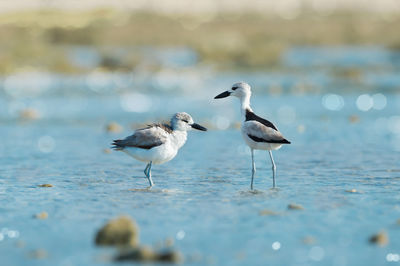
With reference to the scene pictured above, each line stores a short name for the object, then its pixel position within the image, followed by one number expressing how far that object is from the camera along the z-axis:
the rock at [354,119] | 42.12
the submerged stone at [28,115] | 45.25
